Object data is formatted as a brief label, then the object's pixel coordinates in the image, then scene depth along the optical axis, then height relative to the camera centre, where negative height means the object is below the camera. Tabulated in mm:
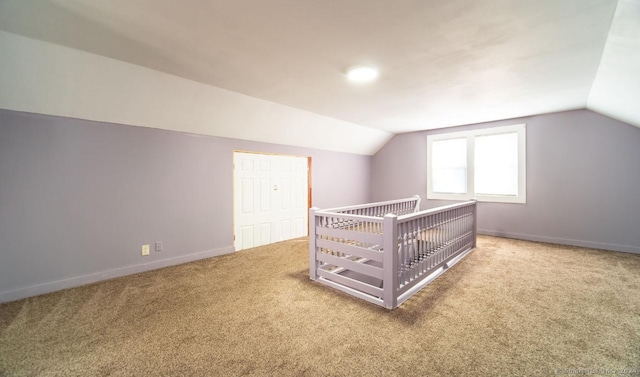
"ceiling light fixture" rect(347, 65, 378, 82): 2629 +1205
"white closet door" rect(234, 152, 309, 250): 4340 -218
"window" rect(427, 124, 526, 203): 4816 +411
